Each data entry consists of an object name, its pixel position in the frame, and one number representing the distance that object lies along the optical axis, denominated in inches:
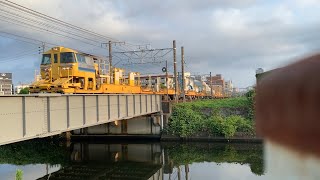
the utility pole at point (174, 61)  1583.9
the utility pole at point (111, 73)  1153.1
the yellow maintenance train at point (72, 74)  904.3
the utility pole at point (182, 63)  1705.2
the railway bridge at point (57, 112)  489.4
